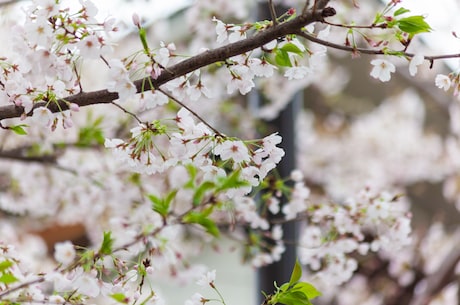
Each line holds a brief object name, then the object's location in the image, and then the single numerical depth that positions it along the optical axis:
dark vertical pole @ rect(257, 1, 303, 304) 4.63
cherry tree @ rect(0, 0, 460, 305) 2.31
